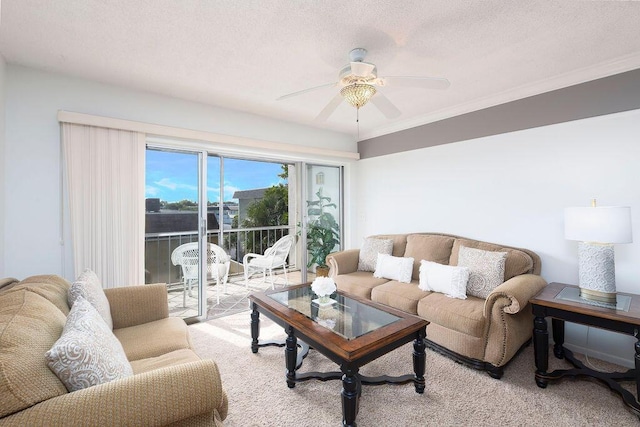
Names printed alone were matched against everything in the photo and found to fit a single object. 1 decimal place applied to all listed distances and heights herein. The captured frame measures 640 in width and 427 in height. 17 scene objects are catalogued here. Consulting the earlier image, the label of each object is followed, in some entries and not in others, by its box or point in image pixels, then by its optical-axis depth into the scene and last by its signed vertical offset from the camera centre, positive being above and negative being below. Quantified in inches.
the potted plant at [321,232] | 180.4 -11.3
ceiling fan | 74.9 +36.2
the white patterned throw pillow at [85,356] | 40.4 -20.8
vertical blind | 100.3 +7.0
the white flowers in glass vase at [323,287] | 88.4 -22.3
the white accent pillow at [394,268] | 125.1 -24.6
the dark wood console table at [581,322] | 70.4 -30.0
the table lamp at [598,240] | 78.5 -8.8
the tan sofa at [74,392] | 35.5 -24.0
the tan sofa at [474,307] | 84.3 -32.2
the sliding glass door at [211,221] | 125.1 -2.7
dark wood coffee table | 63.3 -30.1
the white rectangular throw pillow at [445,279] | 102.8 -25.0
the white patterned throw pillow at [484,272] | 101.7 -21.9
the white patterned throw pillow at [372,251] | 142.6 -19.2
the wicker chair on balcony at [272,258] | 172.2 -25.5
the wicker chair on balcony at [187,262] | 132.8 -21.0
